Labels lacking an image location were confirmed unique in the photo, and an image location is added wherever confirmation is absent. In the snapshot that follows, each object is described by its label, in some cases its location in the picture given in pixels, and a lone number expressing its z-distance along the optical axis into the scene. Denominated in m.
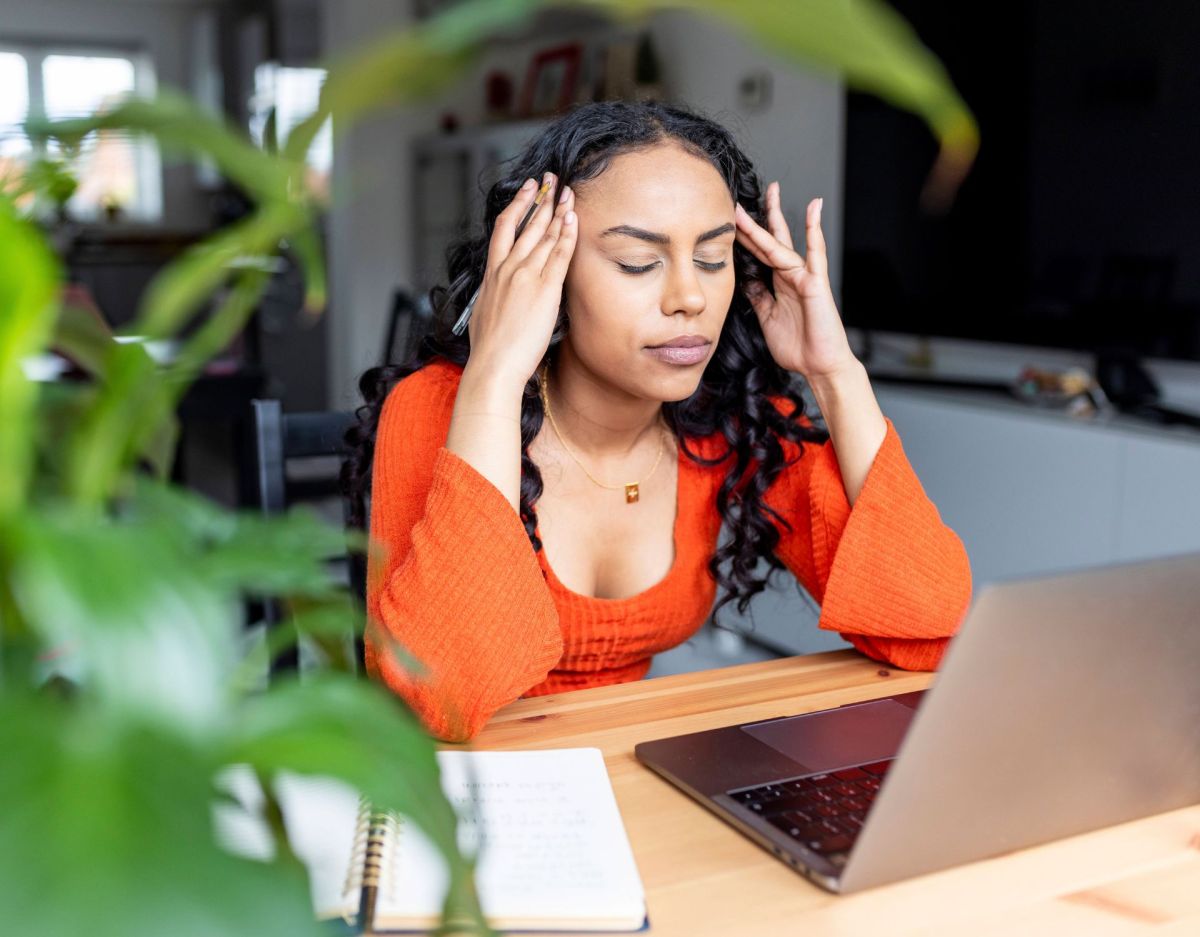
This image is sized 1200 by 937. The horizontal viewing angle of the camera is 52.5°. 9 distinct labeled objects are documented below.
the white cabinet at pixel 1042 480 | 2.05
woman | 1.06
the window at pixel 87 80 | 8.50
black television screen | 2.22
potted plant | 0.21
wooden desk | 0.65
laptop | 0.63
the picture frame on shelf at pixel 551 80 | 4.61
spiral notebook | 0.65
